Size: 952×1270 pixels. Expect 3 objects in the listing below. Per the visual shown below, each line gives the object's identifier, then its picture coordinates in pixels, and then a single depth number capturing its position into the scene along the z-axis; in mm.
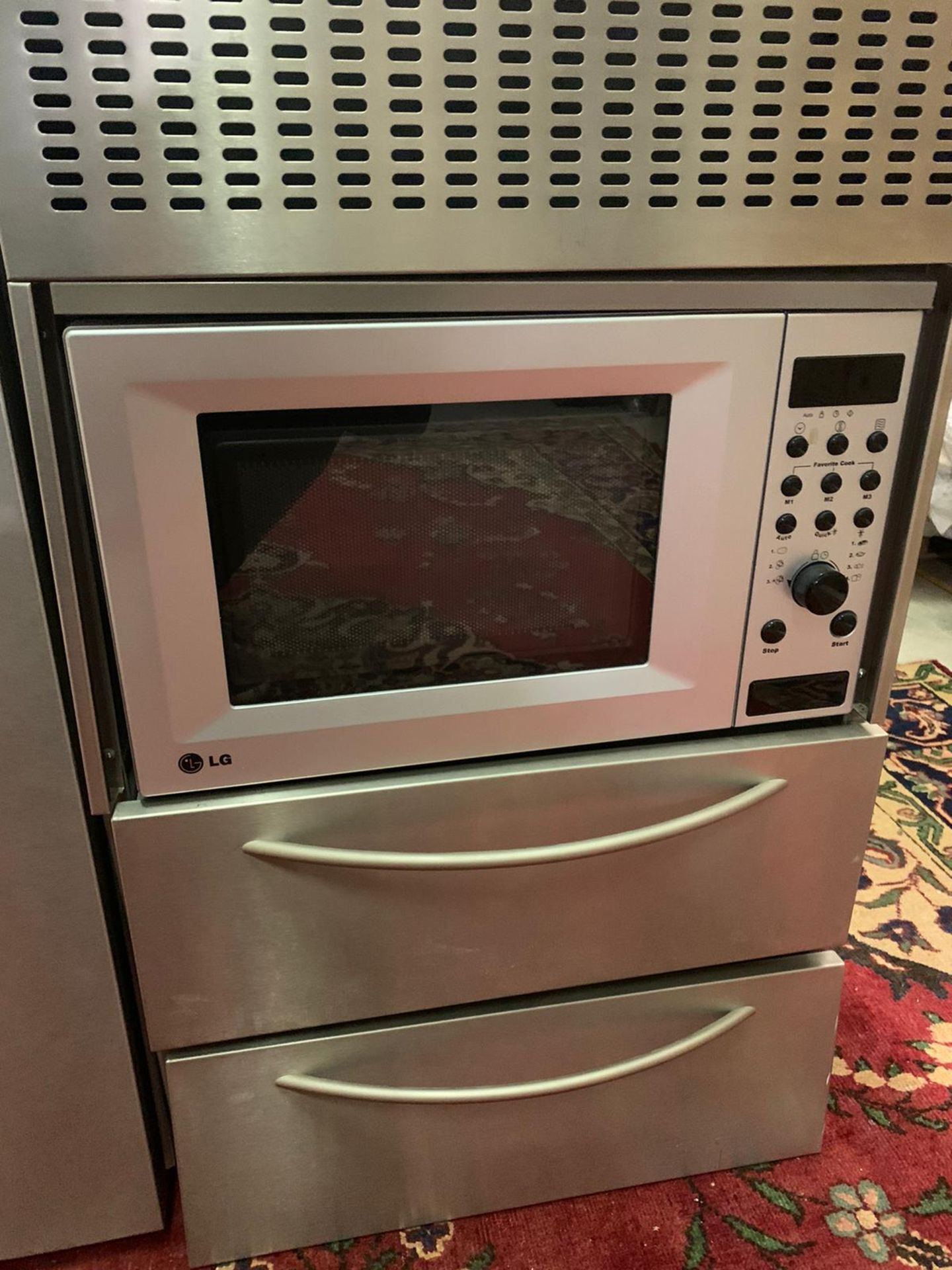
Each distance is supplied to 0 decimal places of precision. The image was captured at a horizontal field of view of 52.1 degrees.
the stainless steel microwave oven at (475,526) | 636
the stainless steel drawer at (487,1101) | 853
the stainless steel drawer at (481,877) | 757
